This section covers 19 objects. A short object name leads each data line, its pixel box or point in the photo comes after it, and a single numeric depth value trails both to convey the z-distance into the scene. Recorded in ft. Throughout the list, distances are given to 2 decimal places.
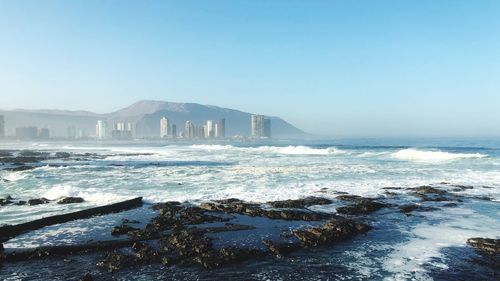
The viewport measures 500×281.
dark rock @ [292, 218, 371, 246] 40.68
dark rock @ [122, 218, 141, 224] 49.18
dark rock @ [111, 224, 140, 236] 43.51
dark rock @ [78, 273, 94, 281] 29.57
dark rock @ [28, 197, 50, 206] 63.15
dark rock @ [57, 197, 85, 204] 63.96
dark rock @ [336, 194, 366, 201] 65.91
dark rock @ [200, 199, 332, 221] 51.80
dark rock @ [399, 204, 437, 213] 56.65
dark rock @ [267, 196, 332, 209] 59.75
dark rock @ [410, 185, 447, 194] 73.41
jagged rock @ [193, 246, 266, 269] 33.88
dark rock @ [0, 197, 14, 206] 62.86
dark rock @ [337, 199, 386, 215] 55.59
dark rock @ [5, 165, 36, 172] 120.24
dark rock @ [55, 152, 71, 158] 200.75
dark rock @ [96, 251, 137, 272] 32.68
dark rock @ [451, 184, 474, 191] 78.59
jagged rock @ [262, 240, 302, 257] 36.94
